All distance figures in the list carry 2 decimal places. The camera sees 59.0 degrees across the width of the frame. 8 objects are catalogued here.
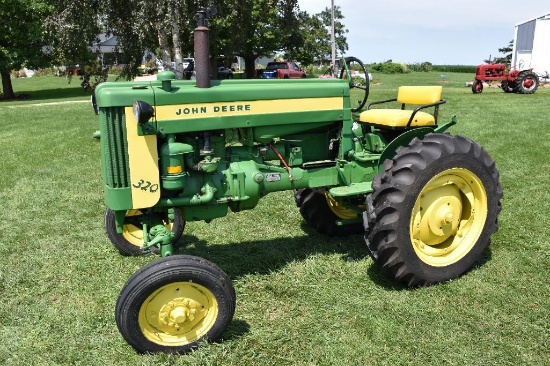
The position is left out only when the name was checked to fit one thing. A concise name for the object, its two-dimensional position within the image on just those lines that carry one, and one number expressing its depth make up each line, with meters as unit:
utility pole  27.03
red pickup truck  29.34
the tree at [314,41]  36.44
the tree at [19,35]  24.39
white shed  28.89
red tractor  19.94
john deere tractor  3.14
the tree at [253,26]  17.19
